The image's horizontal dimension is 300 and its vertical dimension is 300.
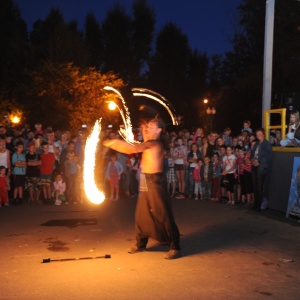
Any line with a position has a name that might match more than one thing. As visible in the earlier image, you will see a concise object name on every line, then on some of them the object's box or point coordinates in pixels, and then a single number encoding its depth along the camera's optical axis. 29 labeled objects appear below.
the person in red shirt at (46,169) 10.40
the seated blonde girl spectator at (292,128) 9.10
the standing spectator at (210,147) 11.16
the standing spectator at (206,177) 10.88
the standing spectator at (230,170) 10.29
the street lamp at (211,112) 28.35
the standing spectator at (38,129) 11.61
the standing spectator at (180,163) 11.37
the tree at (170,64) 34.92
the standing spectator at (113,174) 11.01
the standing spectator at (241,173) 10.04
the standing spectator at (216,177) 10.74
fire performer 5.59
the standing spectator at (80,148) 10.64
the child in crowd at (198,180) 10.99
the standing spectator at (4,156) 9.89
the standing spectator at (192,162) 11.18
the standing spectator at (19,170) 10.14
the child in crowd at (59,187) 10.40
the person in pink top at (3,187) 9.79
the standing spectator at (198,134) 12.23
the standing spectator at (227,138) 11.71
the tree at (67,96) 21.85
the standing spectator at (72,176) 10.49
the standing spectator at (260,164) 9.13
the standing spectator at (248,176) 9.81
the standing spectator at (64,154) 10.48
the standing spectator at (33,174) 10.36
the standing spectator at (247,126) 11.57
